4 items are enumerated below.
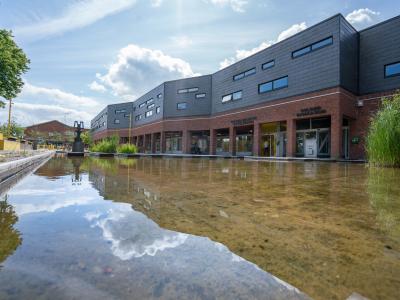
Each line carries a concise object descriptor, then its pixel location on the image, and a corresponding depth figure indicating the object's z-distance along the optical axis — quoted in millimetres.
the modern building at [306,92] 17422
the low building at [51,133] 77625
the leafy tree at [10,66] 15852
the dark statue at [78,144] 21562
